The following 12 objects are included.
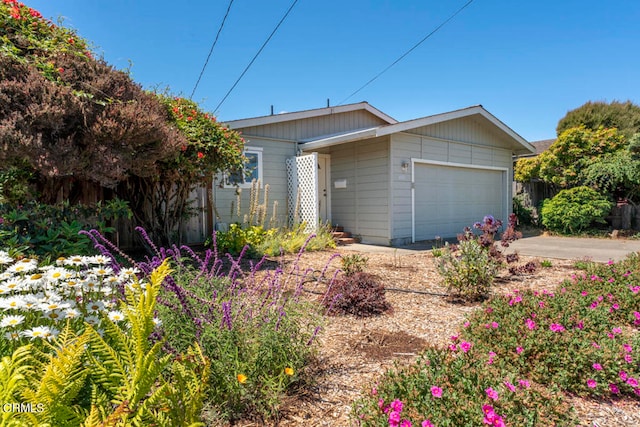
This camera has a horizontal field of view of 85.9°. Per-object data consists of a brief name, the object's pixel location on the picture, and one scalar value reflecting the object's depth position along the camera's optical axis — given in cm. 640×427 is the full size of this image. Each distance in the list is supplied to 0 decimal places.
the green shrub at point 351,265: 442
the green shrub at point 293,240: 671
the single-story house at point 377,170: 838
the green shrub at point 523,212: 1251
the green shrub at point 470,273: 384
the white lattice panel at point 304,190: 843
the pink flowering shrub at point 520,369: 155
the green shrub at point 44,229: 347
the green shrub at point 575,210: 1012
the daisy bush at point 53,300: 151
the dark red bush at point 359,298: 341
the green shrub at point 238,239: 658
